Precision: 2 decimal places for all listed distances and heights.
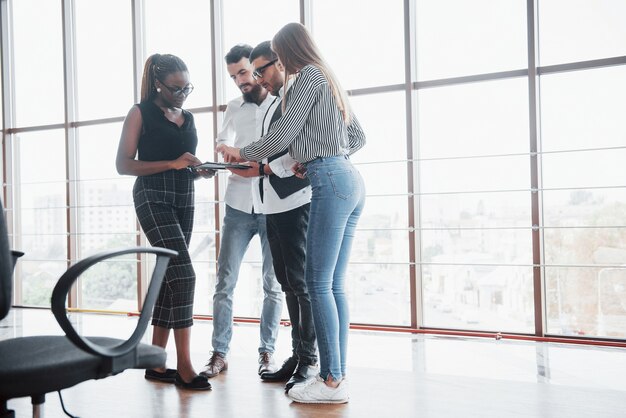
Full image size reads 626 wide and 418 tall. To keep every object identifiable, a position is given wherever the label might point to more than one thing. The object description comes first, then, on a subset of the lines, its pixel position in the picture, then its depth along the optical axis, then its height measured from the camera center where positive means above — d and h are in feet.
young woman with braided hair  6.12 +0.43
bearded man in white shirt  6.98 -0.25
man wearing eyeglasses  6.19 -0.02
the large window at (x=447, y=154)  9.45 +1.19
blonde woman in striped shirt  5.35 +0.56
